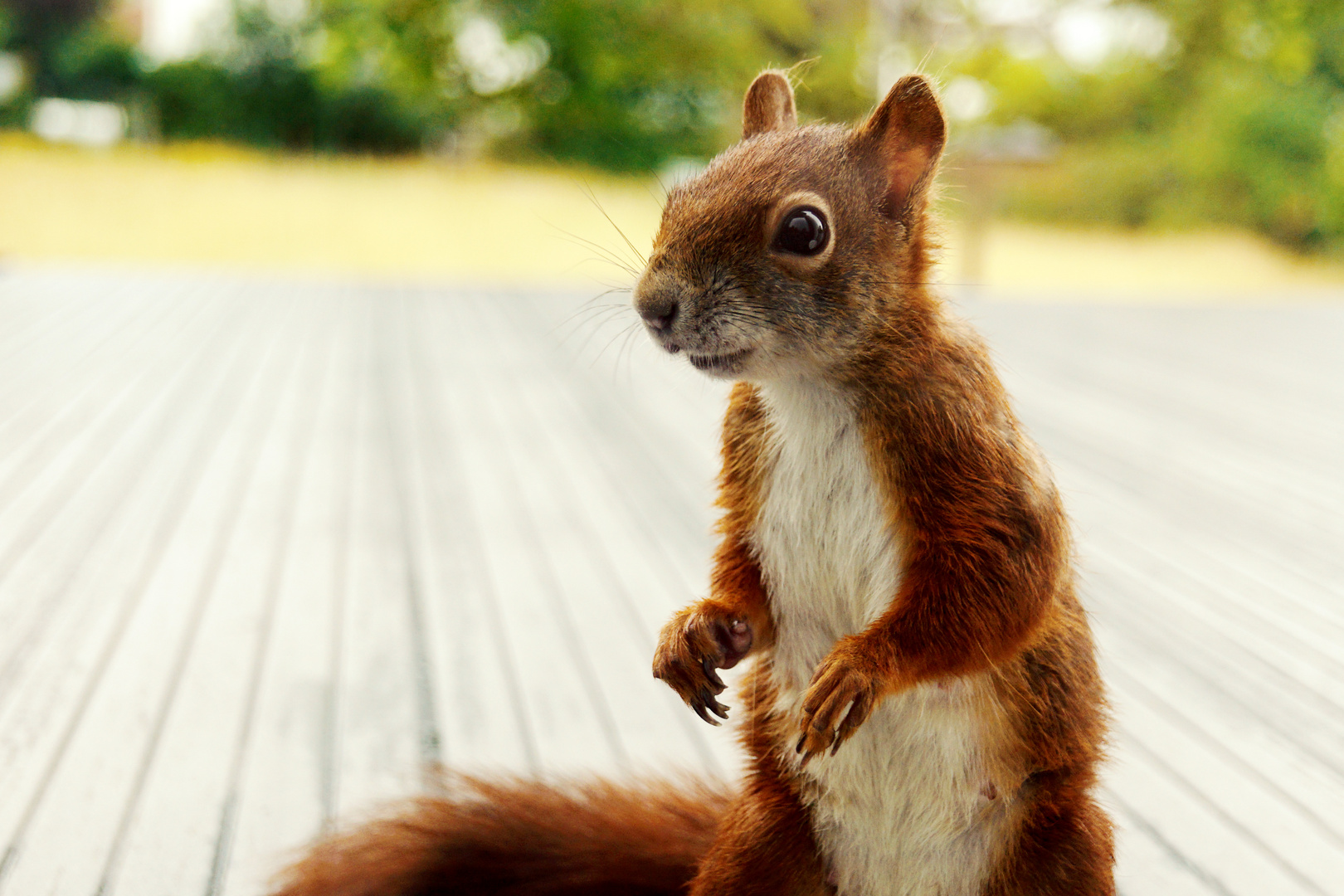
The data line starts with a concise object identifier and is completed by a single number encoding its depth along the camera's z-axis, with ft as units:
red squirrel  1.62
